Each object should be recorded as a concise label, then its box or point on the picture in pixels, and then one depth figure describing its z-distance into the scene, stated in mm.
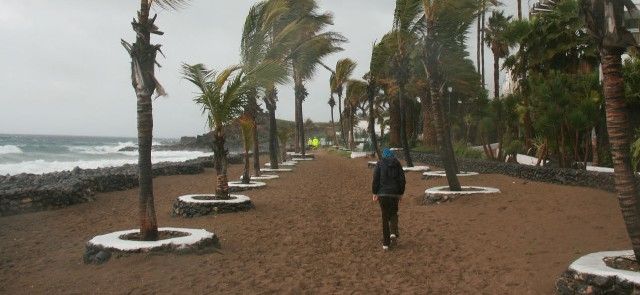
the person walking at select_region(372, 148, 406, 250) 7512
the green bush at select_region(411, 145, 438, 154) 26388
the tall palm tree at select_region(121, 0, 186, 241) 7299
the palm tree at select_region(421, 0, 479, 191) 12867
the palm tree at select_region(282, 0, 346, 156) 23750
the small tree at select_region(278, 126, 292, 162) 32700
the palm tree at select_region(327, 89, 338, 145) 53688
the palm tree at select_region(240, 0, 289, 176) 12938
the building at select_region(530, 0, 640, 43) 14005
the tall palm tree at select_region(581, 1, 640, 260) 5031
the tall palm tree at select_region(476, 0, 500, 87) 31781
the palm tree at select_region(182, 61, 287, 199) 10594
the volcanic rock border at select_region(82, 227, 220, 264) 6902
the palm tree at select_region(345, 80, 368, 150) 37631
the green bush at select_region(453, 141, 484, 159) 23297
